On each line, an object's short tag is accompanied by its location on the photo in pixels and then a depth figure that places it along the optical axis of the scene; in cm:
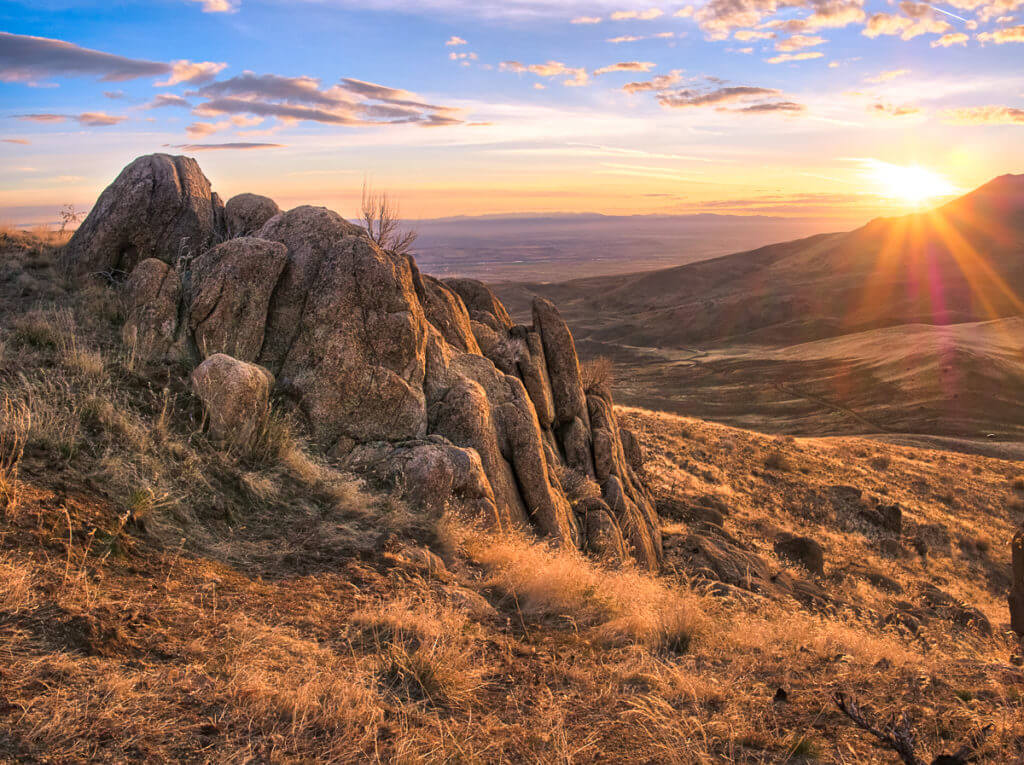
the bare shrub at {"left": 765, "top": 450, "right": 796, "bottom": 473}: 2536
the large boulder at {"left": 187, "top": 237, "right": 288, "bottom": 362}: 927
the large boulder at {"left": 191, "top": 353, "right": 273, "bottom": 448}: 732
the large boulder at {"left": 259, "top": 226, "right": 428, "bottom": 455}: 870
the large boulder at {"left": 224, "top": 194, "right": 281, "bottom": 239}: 1250
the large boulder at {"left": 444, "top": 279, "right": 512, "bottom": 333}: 1481
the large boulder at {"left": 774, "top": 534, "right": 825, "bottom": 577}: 1555
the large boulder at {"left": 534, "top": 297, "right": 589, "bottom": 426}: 1345
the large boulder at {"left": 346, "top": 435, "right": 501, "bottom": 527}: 755
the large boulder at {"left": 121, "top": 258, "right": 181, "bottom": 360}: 891
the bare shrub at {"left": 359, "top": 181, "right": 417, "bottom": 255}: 1579
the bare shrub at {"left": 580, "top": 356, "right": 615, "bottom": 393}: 1578
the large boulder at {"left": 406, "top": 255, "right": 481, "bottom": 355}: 1172
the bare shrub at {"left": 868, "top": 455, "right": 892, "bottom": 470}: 2885
